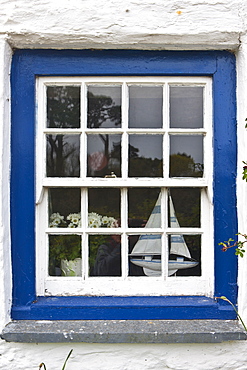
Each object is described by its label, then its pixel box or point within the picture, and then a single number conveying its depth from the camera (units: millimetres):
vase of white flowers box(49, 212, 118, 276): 2826
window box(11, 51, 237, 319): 2699
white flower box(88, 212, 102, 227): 2836
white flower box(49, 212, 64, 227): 2838
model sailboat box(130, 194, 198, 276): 2826
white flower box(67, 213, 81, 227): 2838
